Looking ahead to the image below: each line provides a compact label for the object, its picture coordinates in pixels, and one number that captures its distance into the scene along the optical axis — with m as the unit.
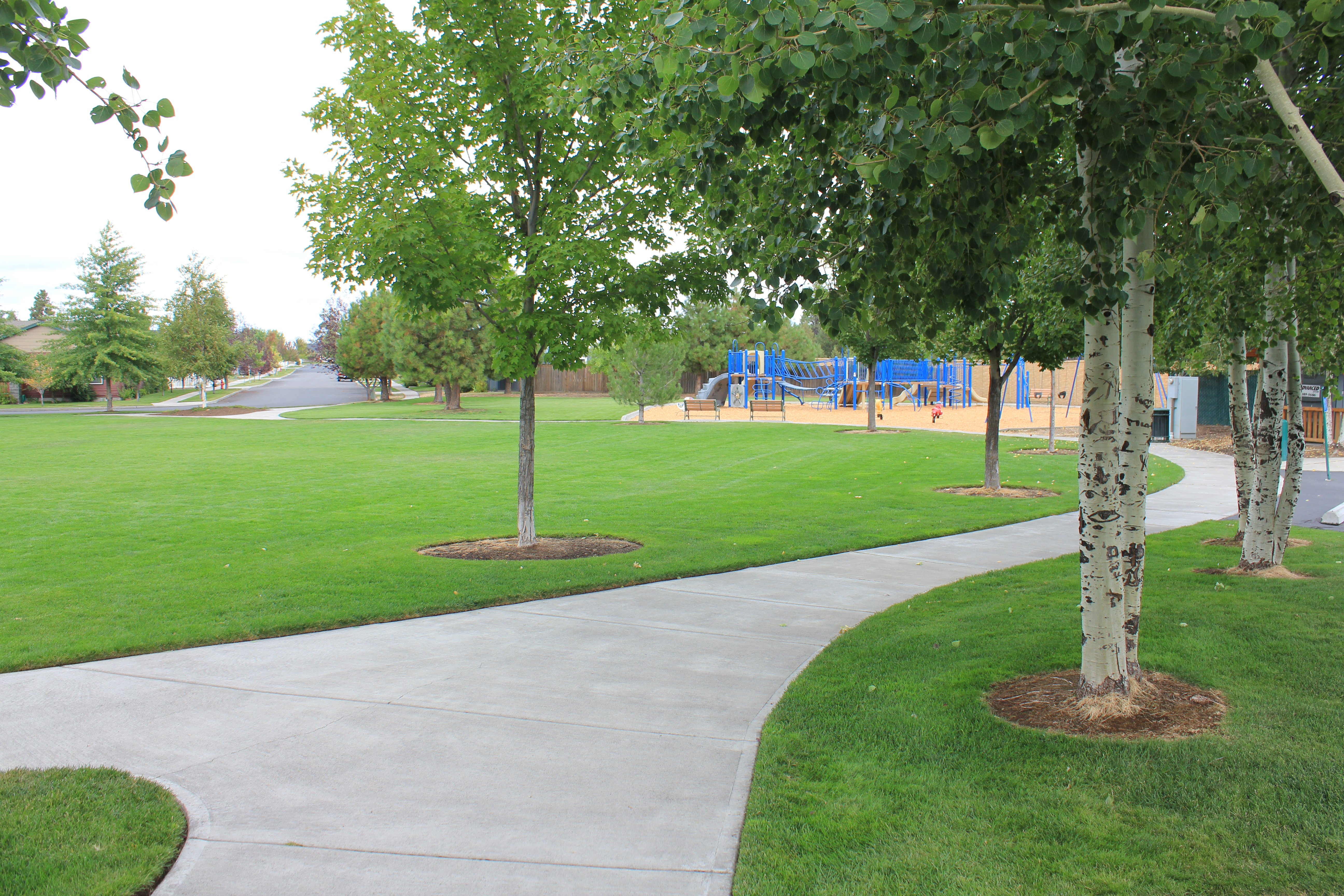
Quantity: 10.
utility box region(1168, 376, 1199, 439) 26.00
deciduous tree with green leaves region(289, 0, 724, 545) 8.36
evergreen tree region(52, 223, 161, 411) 45.72
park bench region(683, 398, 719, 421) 36.94
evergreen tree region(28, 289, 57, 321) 118.94
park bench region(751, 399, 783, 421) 36.91
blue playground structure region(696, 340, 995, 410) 45.97
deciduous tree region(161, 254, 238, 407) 49.72
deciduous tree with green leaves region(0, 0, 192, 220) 2.47
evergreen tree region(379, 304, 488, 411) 46.09
